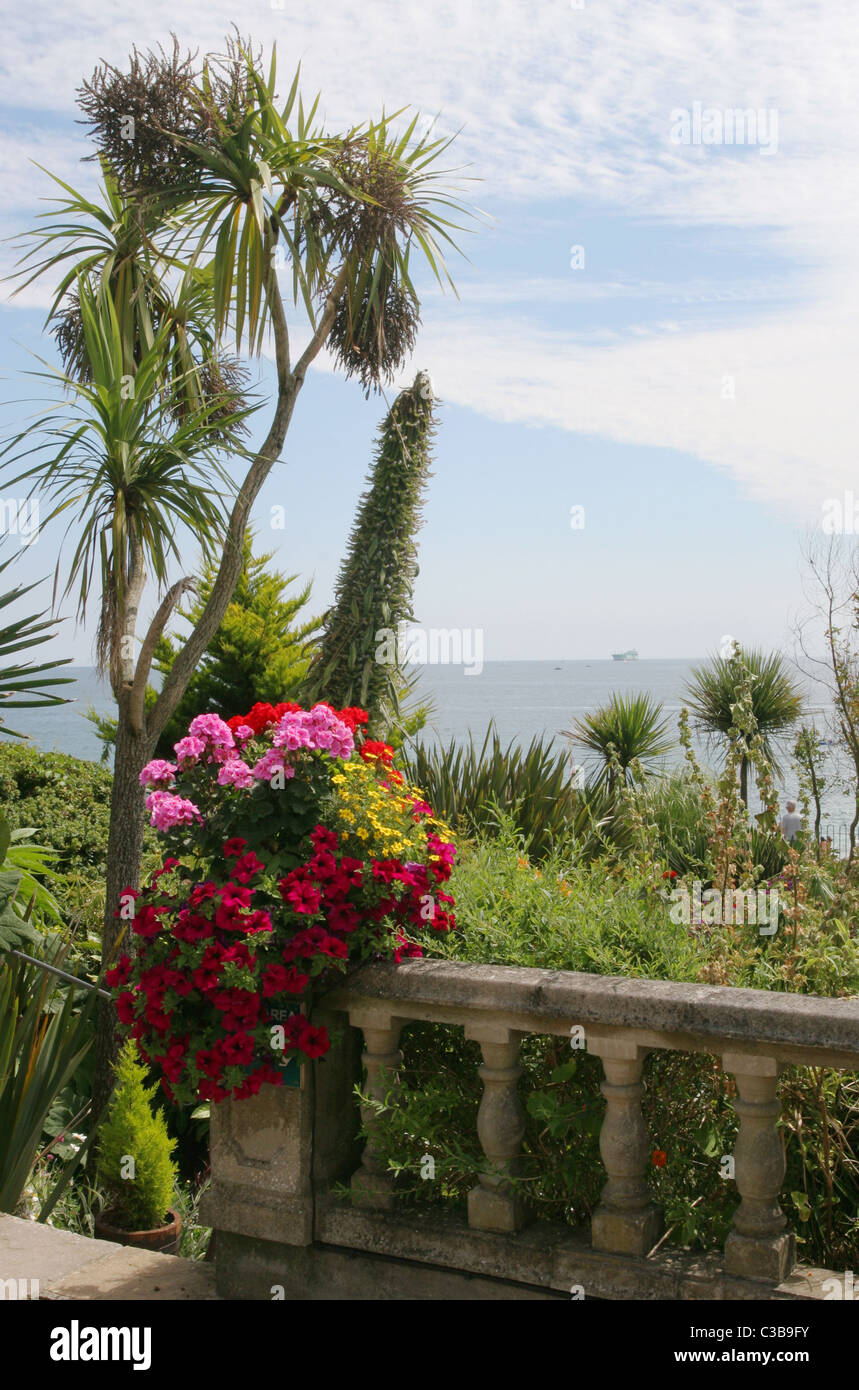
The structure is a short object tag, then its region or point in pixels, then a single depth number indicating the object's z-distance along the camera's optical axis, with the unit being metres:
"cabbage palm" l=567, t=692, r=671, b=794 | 12.63
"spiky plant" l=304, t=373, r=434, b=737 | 8.51
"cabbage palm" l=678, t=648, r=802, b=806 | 14.13
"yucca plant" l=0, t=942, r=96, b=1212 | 3.28
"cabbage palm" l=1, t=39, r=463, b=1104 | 5.46
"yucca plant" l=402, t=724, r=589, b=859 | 7.75
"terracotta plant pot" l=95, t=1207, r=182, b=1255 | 3.67
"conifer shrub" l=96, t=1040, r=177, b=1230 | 3.57
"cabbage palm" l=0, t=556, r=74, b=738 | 4.11
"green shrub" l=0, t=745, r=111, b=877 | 7.79
